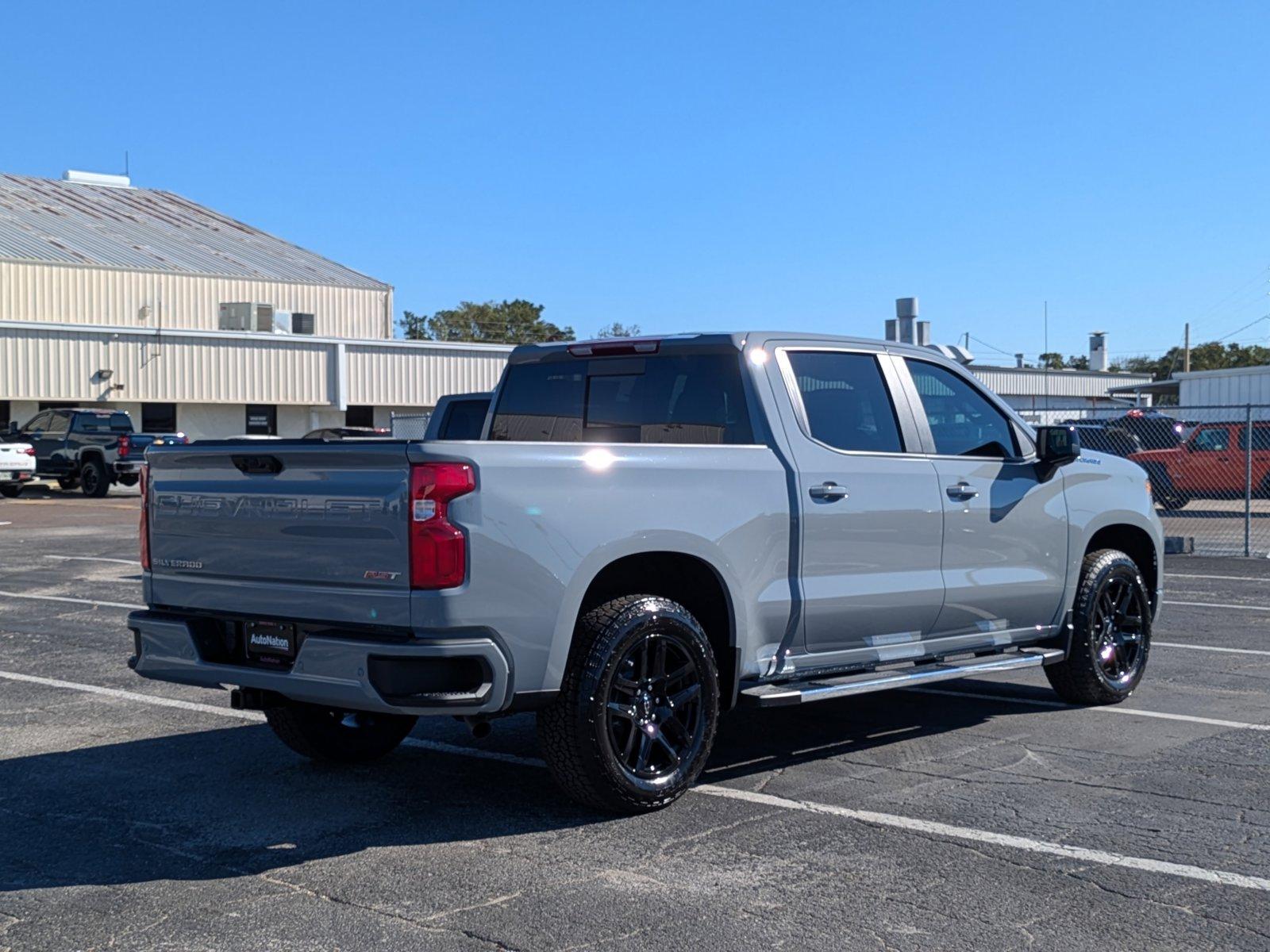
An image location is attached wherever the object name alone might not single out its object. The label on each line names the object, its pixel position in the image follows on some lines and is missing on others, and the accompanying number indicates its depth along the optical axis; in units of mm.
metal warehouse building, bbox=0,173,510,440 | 41094
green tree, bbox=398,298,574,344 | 96188
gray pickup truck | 5328
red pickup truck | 25375
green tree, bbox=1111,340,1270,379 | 90438
